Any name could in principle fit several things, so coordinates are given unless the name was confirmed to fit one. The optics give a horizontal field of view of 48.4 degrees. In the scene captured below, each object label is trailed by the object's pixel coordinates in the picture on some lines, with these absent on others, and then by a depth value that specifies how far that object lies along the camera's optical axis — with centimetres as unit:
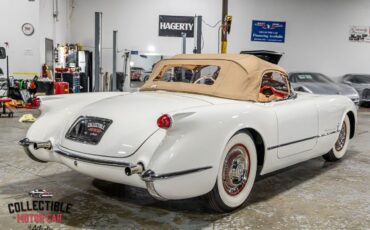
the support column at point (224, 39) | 1070
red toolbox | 1149
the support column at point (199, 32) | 1112
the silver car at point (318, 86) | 1171
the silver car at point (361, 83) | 1427
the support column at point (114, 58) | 1112
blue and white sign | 1619
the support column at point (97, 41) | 900
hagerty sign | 1591
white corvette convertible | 282
